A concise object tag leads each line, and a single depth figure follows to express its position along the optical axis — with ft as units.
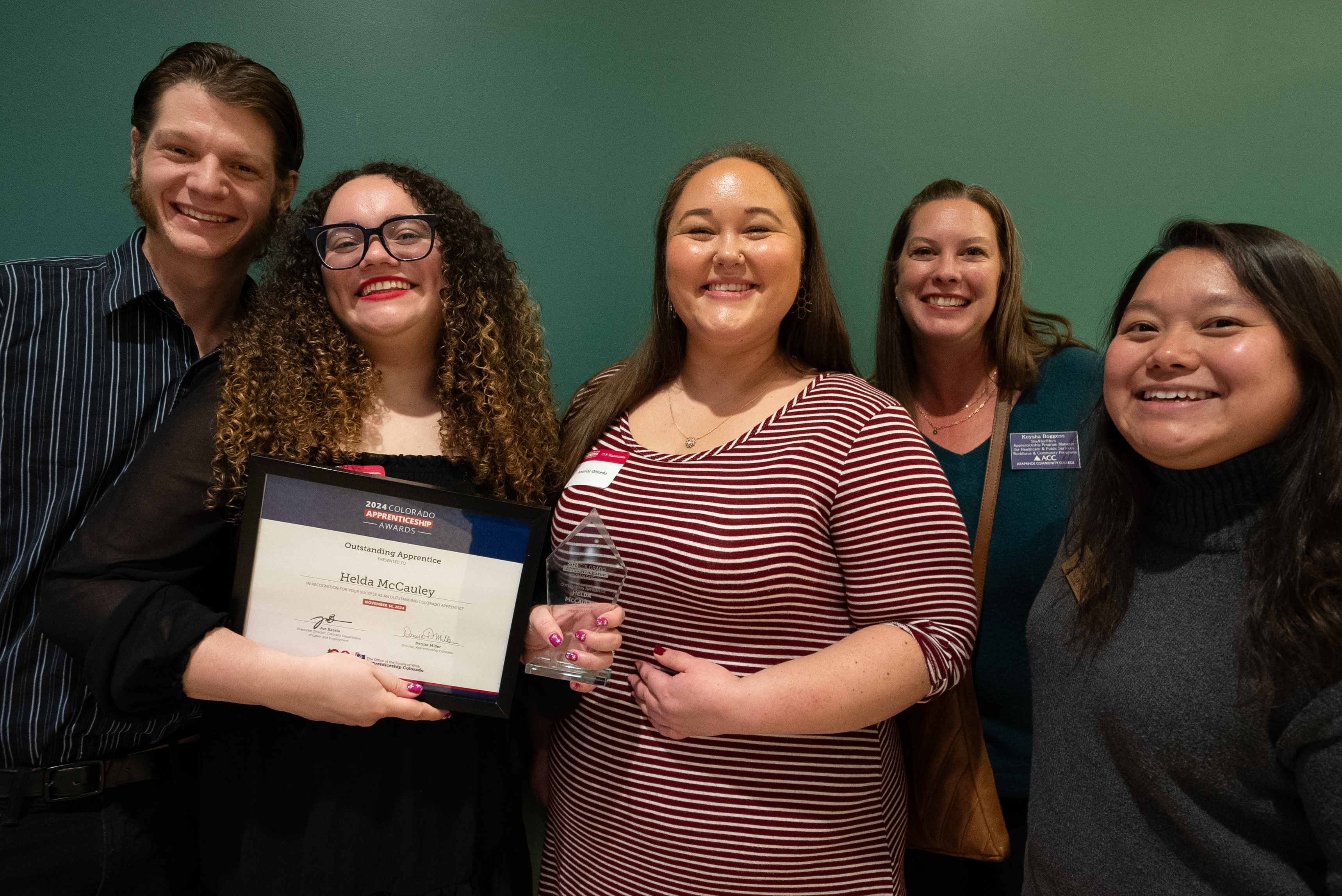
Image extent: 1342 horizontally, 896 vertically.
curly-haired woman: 4.93
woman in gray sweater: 3.88
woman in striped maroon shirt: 5.24
